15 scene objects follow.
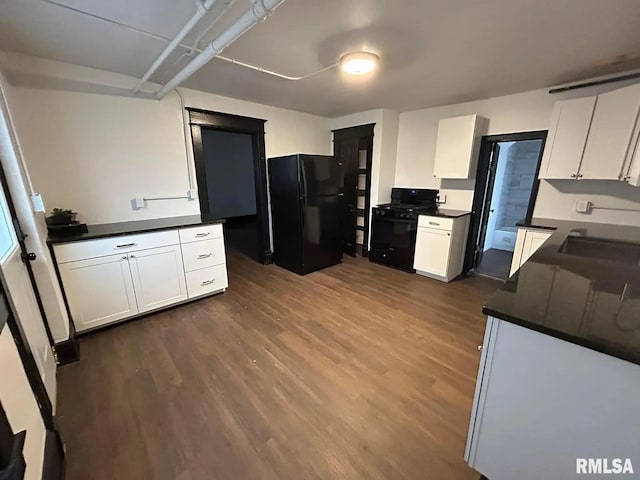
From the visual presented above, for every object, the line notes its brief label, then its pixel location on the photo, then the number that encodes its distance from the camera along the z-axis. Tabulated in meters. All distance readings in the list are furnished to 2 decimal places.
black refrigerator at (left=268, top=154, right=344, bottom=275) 3.45
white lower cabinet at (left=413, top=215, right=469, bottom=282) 3.38
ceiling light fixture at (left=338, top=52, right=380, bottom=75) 2.04
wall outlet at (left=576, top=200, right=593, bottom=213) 2.75
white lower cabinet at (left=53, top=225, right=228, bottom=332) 2.18
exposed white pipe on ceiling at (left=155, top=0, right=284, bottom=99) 1.21
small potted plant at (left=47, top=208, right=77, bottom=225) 2.25
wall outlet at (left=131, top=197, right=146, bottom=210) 2.80
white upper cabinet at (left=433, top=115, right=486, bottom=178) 3.24
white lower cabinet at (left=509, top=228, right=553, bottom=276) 2.63
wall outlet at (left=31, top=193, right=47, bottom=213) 1.79
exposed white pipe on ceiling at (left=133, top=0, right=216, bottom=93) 1.25
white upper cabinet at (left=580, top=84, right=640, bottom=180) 2.18
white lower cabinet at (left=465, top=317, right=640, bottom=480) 0.81
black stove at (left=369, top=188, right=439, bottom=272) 3.71
